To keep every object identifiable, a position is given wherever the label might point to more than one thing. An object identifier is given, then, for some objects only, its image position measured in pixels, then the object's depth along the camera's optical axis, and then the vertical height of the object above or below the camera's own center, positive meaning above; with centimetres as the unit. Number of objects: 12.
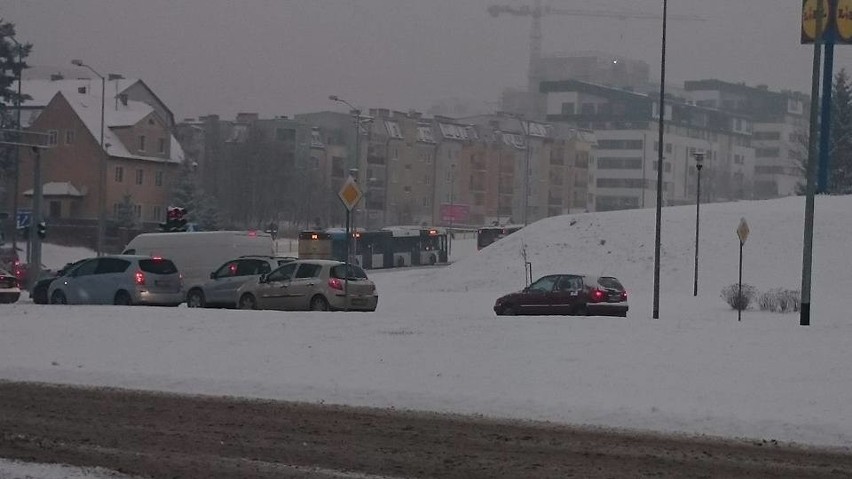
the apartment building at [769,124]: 16762 +1843
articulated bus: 6812 -141
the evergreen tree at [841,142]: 7850 +669
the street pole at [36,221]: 5177 -38
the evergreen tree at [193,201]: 8231 +125
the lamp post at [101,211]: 5643 +18
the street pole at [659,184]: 3228 +142
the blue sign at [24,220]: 5635 -38
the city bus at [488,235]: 8150 -51
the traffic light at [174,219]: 4812 -7
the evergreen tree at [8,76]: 7681 +939
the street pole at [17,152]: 5840 +327
